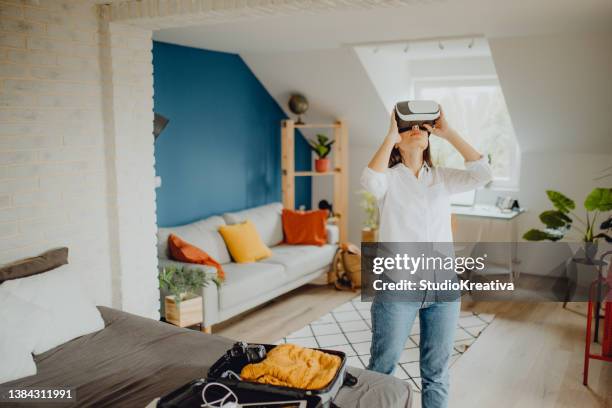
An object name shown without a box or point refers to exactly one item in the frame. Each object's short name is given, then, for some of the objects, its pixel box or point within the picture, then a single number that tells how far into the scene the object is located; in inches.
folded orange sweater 78.5
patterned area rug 143.6
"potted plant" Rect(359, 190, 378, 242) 224.7
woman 86.2
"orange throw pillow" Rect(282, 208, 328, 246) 213.5
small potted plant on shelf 229.3
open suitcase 75.2
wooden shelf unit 225.6
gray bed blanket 83.7
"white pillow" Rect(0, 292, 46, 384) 88.8
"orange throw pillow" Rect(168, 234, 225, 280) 165.0
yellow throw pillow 187.9
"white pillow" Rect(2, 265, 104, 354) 98.9
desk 211.2
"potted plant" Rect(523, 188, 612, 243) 161.8
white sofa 161.2
